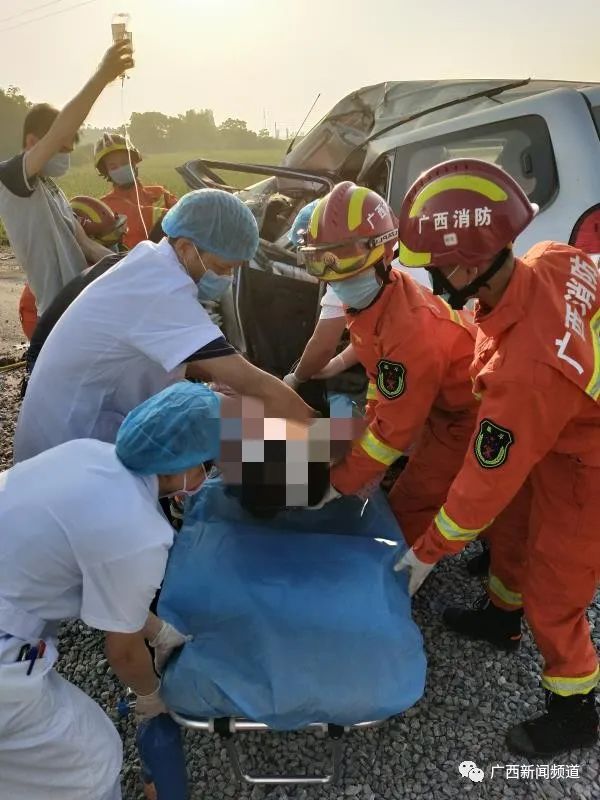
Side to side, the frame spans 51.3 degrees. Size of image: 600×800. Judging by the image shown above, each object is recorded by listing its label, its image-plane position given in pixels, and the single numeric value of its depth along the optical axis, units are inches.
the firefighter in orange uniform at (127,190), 169.8
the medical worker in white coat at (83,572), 62.2
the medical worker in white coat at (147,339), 84.1
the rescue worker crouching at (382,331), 87.6
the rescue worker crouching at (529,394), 70.8
